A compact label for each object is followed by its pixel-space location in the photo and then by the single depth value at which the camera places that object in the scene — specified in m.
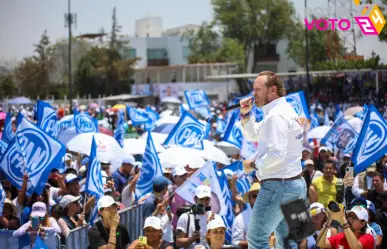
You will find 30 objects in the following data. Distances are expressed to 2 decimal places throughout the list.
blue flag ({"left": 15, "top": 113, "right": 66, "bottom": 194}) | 10.88
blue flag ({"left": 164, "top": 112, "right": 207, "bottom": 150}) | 15.91
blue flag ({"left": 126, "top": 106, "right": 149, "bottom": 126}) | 25.55
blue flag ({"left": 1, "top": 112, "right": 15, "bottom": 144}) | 15.41
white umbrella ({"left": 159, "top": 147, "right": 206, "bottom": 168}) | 13.88
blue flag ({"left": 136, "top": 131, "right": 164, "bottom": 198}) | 11.95
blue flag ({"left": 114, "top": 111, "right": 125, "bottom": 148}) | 19.57
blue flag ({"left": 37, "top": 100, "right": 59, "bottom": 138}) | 16.27
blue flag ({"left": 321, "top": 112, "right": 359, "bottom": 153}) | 17.18
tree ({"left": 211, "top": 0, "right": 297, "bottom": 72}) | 76.38
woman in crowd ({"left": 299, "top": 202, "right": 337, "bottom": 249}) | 8.81
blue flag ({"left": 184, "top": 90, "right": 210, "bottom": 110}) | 27.02
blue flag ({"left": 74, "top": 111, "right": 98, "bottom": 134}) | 19.34
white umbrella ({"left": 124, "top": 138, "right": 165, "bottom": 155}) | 16.91
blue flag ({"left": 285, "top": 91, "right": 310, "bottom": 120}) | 16.77
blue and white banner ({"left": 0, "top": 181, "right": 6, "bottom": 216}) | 9.79
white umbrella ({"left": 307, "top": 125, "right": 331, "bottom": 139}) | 19.73
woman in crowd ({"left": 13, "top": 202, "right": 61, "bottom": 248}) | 8.46
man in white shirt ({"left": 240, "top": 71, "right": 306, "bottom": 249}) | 5.60
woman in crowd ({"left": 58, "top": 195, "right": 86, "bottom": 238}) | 9.36
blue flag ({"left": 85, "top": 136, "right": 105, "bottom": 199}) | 10.60
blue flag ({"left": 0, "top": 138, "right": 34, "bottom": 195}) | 11.41
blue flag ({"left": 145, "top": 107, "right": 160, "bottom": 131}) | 25.31
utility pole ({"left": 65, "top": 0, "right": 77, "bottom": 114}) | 41.10
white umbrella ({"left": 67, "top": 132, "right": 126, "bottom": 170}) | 14.72
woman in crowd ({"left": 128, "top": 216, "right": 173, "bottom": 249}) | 8.48
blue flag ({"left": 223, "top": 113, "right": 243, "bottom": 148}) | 16.47
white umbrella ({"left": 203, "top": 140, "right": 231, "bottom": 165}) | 15.27
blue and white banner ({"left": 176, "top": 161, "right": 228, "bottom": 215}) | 10.23
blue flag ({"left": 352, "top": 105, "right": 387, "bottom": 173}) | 11.61
